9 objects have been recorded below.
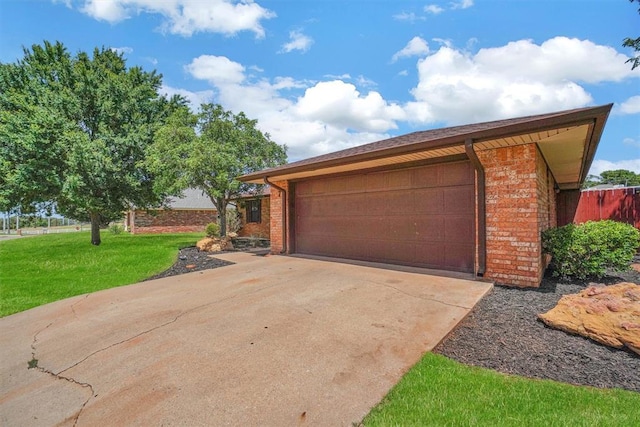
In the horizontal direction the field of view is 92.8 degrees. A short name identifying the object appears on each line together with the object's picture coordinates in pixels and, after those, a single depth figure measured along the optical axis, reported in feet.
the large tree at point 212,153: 36.65
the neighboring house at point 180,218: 73.51
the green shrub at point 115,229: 71.05
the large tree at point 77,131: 37.91
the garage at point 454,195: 16.15
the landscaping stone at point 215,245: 37.15
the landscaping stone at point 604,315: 9.82
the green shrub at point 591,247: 17.24
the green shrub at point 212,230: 44.09
